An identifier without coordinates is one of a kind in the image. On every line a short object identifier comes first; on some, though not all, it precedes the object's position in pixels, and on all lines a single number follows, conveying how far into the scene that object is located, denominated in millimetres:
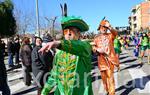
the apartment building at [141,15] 46795
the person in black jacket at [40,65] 3306
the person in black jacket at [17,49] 7352
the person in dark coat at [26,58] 4433
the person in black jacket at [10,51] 7036
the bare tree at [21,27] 21706
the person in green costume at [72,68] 1584
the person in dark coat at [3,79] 3182
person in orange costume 3382
